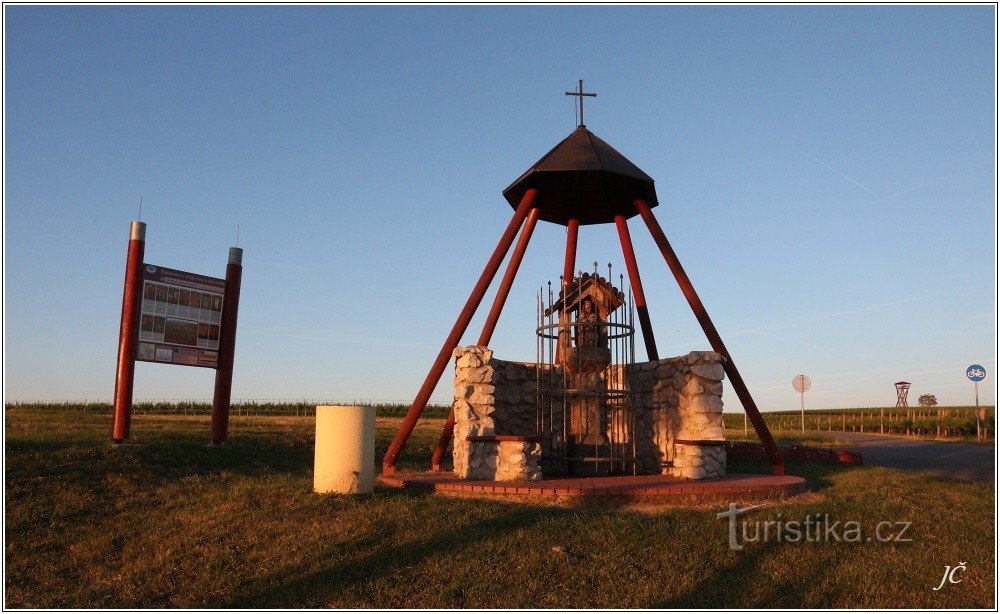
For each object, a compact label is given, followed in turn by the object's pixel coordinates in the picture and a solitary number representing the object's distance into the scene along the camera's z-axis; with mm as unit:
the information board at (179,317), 13297
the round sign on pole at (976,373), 22891
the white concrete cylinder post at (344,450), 9031
